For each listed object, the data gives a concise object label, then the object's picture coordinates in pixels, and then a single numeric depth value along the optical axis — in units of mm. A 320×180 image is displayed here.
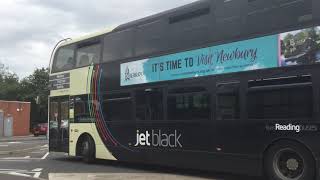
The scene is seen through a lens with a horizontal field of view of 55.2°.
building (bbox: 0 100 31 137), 31823
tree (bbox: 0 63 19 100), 47597
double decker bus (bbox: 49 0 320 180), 6125
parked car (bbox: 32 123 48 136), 31038
